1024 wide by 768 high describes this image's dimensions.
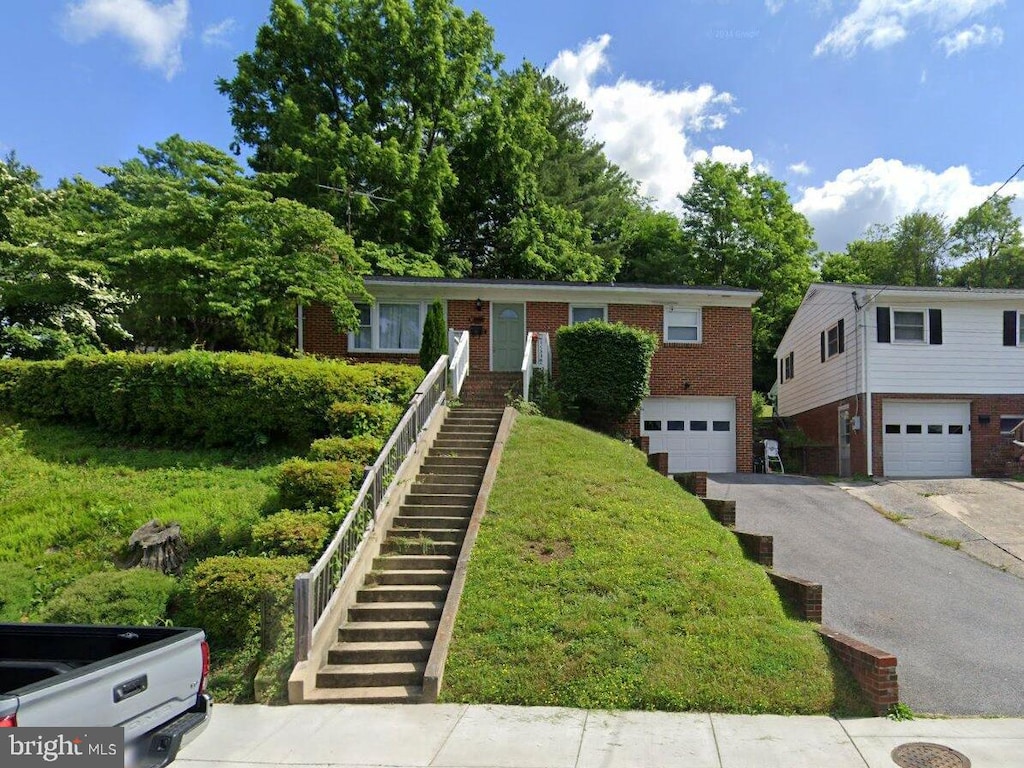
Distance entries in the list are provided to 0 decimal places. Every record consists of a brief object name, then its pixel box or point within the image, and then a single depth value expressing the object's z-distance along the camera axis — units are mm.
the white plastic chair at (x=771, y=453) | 19203
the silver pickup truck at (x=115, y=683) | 3135
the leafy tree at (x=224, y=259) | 14367
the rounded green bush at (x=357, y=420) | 11039
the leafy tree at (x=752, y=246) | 34375
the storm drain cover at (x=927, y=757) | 4832
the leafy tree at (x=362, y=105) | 24297
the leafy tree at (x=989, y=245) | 36062
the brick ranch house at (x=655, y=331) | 17578
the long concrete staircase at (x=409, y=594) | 6332
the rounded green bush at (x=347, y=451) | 9352
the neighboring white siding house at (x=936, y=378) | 17500
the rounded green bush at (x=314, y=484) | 8430
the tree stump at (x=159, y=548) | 8055
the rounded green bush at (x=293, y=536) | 7504
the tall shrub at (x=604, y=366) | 15000
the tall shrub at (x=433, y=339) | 14859
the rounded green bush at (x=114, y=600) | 6869
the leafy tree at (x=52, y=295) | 15648
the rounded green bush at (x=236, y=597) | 6758
